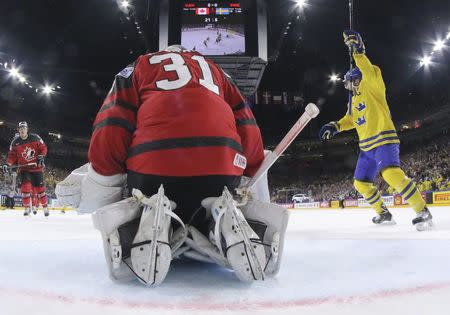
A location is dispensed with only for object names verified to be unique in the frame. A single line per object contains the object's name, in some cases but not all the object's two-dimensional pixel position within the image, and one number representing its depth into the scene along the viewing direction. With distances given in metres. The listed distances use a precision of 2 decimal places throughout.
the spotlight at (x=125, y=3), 10.05
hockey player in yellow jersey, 3.25
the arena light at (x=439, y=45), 13.20
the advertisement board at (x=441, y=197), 9.20
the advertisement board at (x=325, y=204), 14.79
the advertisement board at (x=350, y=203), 12.98
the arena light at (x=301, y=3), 9.73
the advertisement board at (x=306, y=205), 15.49
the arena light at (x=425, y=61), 15.10
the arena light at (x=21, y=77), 14.53
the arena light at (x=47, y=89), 18.20
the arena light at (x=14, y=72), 13.71
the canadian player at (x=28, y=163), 6.87
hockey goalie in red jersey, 1.18
